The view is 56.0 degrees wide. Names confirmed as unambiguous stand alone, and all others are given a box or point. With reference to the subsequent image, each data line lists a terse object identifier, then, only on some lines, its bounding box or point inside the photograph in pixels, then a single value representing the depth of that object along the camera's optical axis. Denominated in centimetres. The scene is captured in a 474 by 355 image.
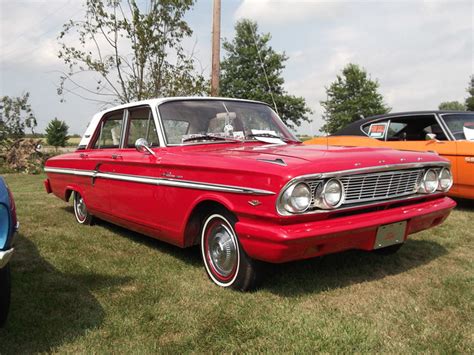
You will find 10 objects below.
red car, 283
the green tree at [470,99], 6072
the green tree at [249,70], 3812
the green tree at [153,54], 1153
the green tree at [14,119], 1830
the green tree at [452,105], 8290
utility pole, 1028
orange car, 617
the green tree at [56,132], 4948
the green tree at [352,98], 4234
